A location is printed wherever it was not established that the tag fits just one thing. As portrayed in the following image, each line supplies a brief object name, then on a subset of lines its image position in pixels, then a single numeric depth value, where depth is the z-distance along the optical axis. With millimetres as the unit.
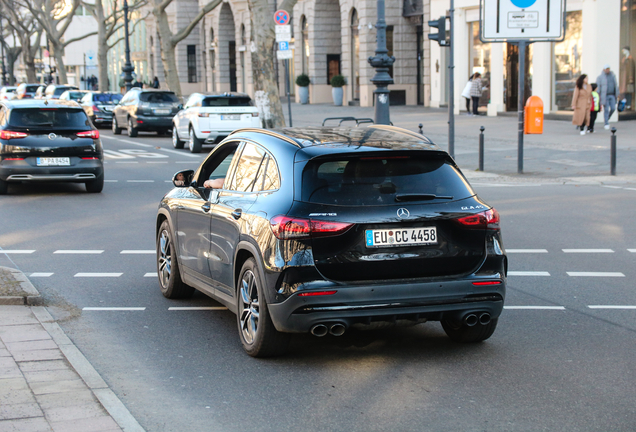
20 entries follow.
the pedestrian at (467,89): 35062
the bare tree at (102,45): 54781
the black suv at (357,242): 5586
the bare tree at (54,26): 59469
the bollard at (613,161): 17416
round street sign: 25203
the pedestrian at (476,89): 34719
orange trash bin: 20406
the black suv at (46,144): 15438
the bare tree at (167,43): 43094
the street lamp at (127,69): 48031
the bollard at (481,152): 18614
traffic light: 19688
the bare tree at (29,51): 71250
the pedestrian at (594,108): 25859
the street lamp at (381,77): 22000
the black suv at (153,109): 31000
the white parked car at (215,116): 24656
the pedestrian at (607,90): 26609
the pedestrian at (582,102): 25562
